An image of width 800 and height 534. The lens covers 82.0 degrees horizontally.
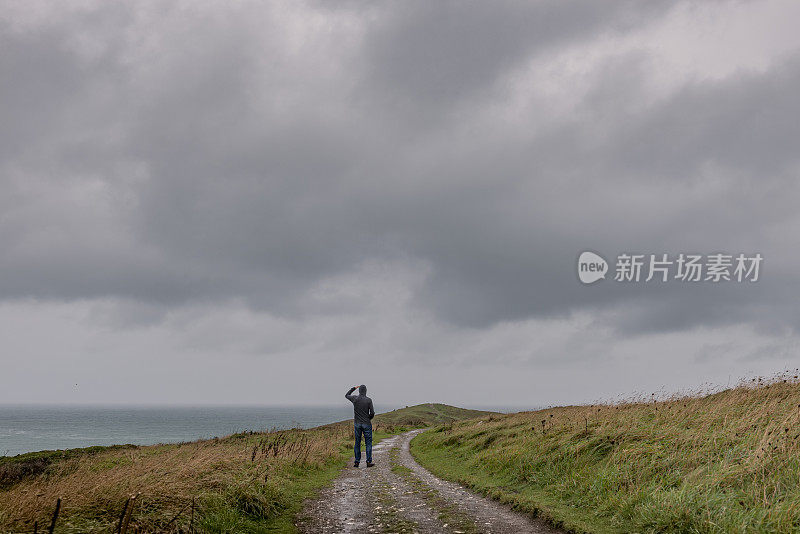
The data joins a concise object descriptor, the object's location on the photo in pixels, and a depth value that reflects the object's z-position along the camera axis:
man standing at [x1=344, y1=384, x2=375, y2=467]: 21.05
